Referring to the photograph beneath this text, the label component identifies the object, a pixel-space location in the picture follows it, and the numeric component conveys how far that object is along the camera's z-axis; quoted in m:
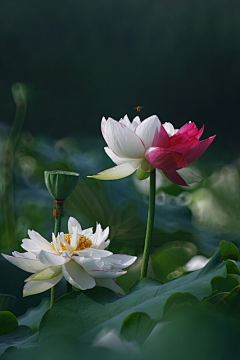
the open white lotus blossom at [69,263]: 2.53
